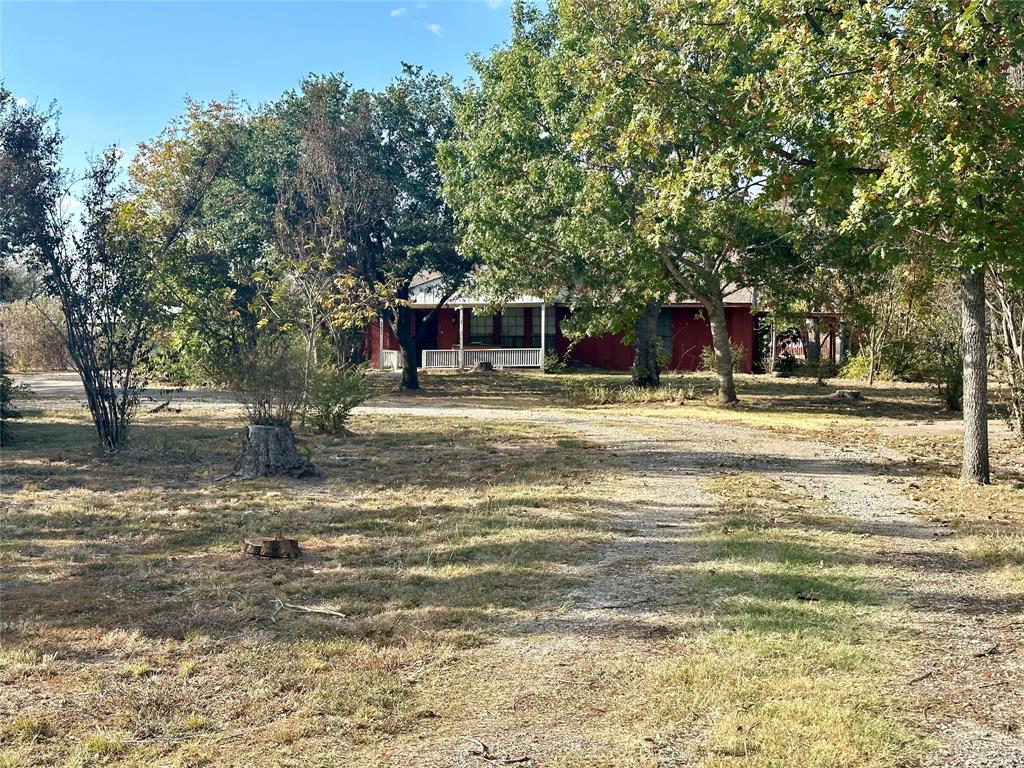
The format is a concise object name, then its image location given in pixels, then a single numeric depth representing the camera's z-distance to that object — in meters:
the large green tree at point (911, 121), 7.39
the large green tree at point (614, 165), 9.90
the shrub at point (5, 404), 12.84
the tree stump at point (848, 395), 21.40
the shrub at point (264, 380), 10.80
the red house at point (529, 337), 33.72
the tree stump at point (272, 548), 6.43
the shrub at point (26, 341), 34.34
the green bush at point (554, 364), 32.88
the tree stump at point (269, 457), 10.11
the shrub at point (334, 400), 13.53
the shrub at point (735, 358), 31.00
